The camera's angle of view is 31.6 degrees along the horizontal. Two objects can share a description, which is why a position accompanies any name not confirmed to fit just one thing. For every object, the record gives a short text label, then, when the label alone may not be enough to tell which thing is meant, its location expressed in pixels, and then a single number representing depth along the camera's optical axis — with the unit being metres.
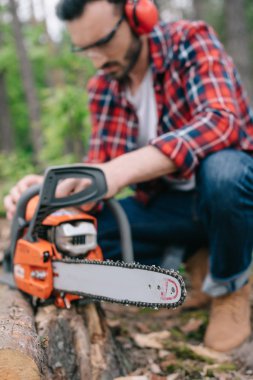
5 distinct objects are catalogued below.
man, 1.71
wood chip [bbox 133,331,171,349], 1.88
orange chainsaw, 1.42
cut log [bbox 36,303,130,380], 1.47
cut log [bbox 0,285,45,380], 1.14
